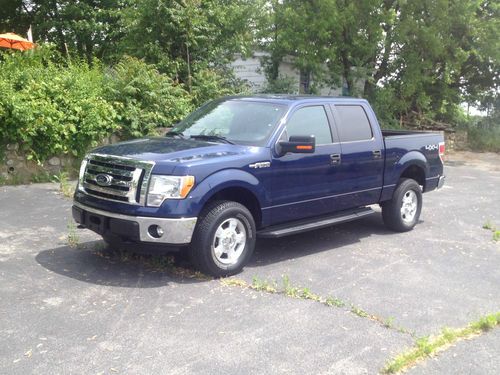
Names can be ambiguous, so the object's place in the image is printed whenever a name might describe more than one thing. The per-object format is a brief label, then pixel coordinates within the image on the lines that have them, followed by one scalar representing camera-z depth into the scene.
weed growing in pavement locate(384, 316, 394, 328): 4.57
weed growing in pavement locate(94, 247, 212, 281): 5.71
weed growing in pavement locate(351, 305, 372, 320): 4.79
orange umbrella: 14.94
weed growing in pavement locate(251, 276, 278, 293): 5.34
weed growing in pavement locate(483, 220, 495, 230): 8.43
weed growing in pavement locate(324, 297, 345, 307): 5.01
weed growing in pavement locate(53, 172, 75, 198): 9.52
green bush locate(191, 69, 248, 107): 13.89
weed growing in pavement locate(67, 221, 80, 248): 6.68
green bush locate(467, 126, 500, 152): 21.06
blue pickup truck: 5.28
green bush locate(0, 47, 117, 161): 9.82
